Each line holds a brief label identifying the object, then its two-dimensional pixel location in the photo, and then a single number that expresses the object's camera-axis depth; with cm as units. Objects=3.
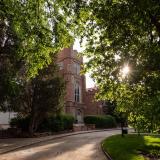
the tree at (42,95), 1682
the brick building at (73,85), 2816
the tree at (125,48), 691
